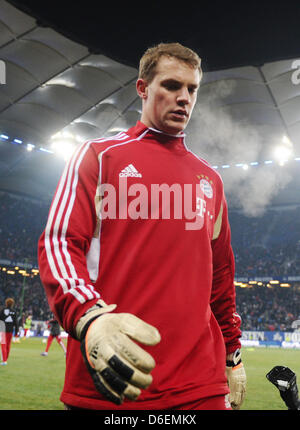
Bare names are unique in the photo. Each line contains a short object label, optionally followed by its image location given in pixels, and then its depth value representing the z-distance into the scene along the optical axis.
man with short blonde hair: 1.84
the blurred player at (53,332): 15.72
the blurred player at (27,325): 27.34
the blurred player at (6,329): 12.54
